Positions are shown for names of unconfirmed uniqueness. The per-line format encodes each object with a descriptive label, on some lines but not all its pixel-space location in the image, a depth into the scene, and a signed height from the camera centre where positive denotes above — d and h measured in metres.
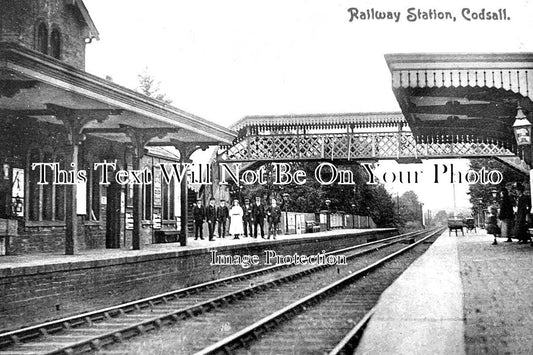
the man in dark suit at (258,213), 22.18 +0.45
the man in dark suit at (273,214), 22.25 +0.40
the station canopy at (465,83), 8.14 +1.78
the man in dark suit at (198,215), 19.61 +0.38
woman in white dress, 21.75 +0.23
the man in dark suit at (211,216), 19.61 +0.35
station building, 10.18 +1.94
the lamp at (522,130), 8.67 +1.13
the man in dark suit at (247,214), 23.57 +0.47
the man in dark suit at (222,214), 22.11 +0.44
